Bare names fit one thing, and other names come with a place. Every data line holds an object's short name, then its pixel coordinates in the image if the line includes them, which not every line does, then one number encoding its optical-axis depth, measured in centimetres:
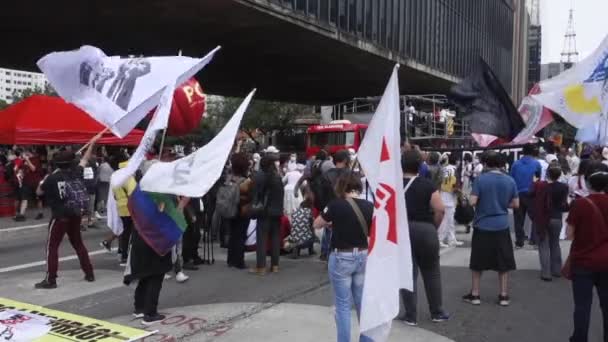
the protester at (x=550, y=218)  777
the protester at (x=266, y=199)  831
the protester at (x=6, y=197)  1368
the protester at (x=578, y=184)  785
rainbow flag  577
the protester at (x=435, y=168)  975
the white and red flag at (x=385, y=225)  411
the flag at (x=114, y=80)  566
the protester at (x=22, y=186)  1380
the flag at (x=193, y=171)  482
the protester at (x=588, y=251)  498
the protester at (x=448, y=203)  1045
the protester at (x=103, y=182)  1409
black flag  797
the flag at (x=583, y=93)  792
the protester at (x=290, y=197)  1027
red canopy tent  1306
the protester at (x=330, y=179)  806
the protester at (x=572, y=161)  1314
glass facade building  2367
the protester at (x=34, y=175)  1416
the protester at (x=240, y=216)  859
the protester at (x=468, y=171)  1675
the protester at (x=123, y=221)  844
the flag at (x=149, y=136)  497
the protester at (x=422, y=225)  574
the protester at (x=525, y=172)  977
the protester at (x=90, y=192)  1332
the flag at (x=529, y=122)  803
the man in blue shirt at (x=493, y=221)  655
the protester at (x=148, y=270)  586
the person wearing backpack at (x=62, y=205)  740
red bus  2197
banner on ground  330
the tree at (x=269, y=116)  5281
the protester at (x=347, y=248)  472
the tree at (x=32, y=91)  5604
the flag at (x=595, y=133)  823
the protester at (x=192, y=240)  869
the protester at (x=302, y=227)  929
